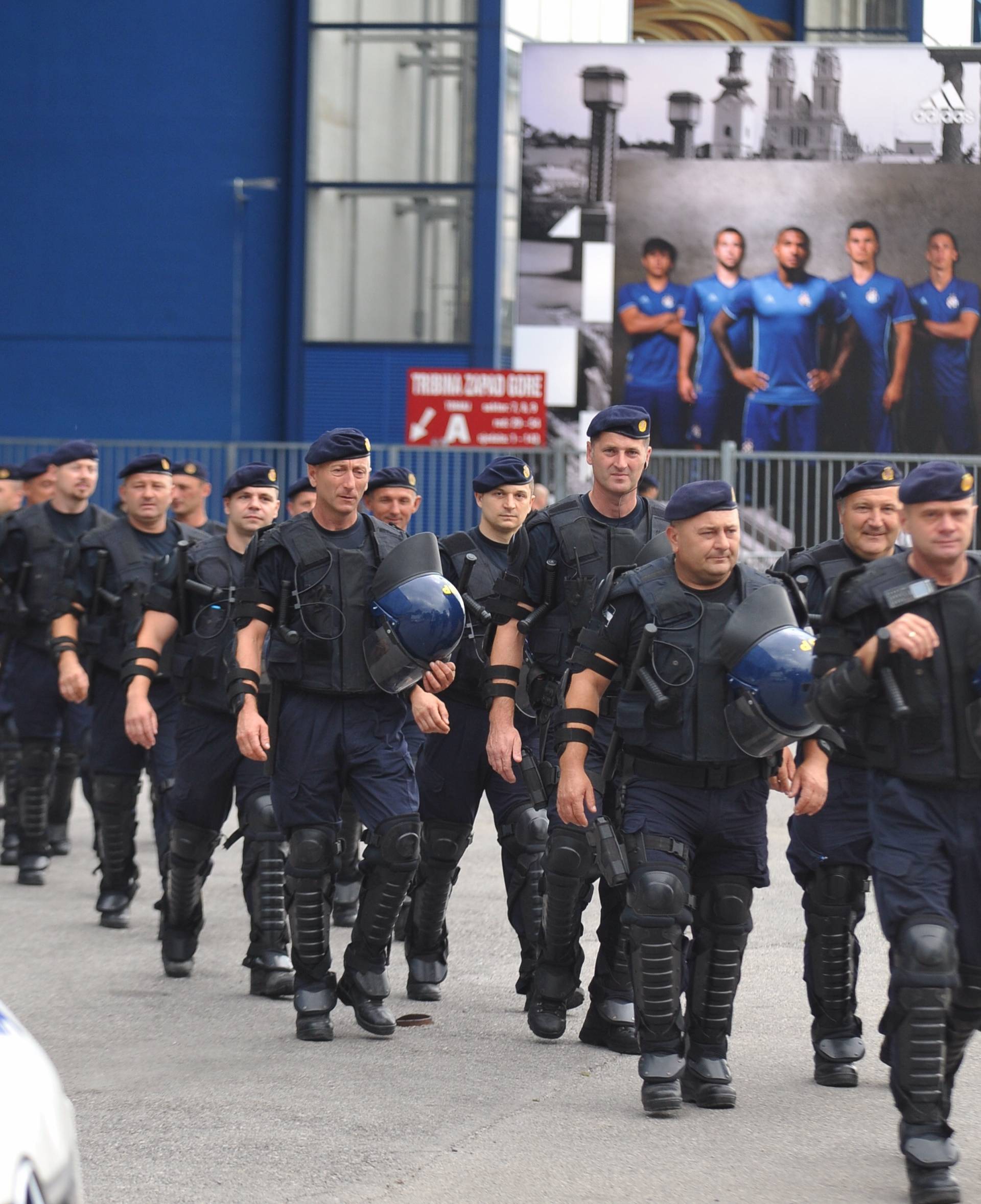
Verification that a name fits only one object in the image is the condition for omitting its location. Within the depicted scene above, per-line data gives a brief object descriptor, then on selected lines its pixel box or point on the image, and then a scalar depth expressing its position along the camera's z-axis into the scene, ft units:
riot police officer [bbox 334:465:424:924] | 57.47
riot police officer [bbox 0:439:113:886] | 67.82
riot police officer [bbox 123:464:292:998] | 49.70
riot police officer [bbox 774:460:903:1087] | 40.83
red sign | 116.88
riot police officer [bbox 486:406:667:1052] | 43.70
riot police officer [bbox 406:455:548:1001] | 48.14
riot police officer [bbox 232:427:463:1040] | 43.50
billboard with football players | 135.33
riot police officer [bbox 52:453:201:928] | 58.34
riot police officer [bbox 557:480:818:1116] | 37.42
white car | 21.72
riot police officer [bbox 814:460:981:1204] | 32.27
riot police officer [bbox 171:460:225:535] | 61.93
